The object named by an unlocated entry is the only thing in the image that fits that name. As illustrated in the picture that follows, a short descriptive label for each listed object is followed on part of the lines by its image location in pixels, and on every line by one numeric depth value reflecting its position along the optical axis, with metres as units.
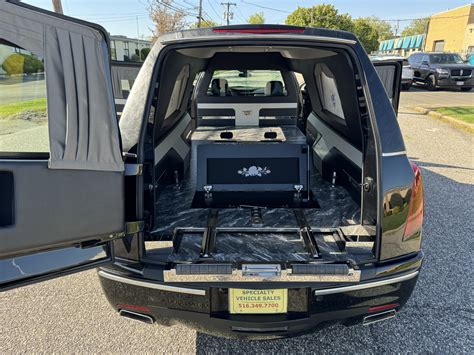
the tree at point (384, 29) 94.12
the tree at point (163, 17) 32.56
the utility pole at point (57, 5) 11.17
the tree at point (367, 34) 53.50
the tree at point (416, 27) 83.08
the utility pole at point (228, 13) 58.03
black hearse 1.39
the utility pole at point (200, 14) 38.69
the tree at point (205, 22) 43.51
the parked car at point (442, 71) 16.38
